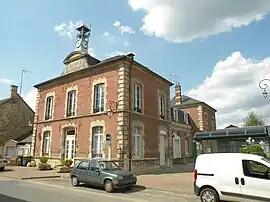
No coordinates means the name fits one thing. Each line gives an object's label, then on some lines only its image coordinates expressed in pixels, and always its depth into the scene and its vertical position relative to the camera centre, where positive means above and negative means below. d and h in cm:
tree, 4022 +507
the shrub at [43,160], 1944 -47
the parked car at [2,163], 1879 -67
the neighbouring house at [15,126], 2842 +341
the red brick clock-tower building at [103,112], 1700 +301
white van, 723 -73
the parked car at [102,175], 1073 -94
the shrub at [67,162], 1794 -59
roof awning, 1364 +106
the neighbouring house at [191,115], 3128 +484
